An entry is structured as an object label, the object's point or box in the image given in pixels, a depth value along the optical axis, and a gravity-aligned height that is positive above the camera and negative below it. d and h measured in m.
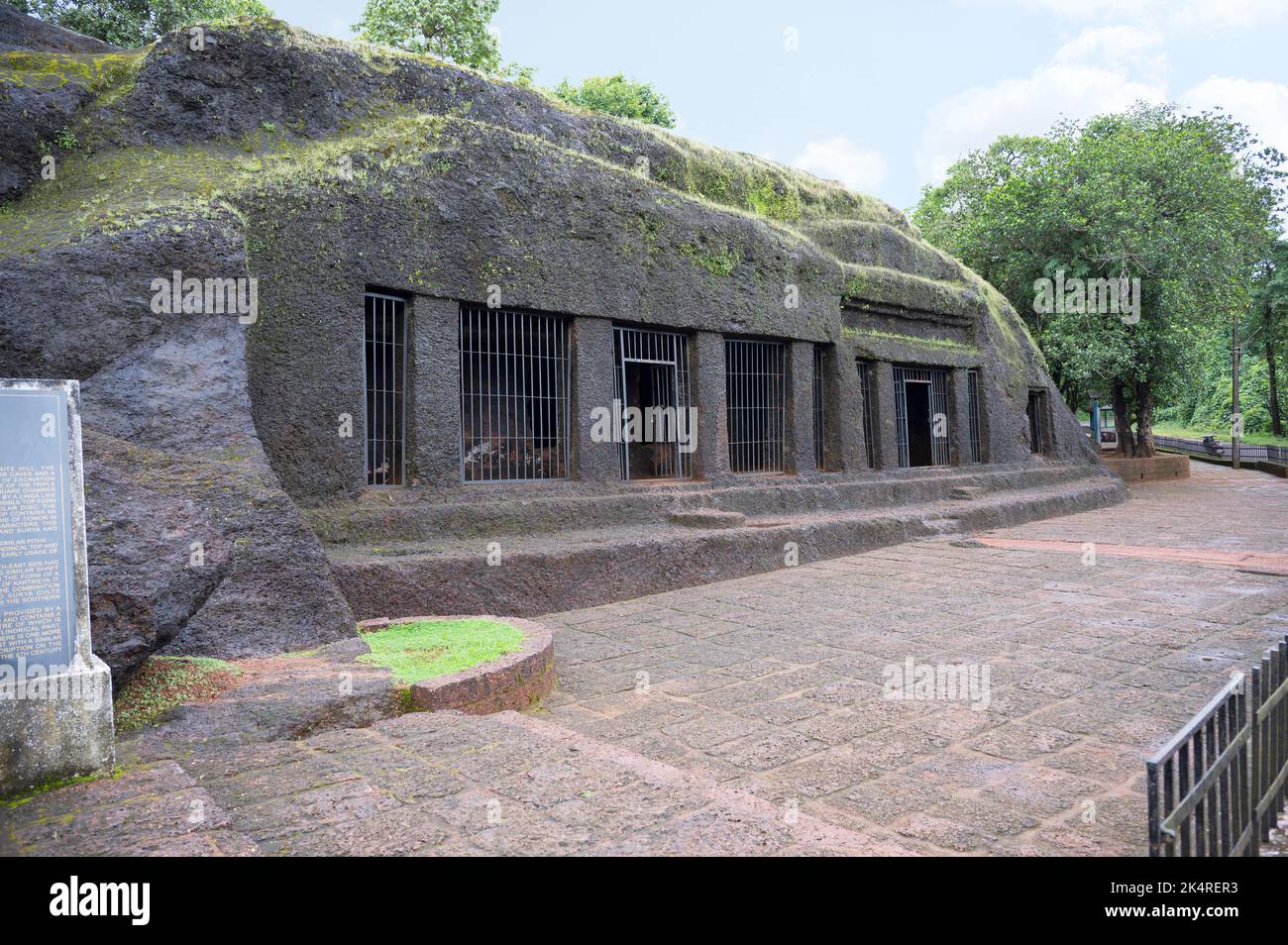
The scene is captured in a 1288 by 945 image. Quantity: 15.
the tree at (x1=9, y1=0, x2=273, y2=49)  18.78 +10.20
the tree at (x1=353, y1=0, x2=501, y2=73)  24.94 +12.79
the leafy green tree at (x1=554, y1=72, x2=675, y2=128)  32.00 +13.56
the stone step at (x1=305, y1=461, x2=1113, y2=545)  7.39 -0.51
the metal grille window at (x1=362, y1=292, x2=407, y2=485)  8.05 +0.65
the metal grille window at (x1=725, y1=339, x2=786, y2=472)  11.44 +0.66
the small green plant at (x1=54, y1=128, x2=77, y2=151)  7.14 +2.77
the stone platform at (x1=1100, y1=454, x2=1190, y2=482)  21.47 -0.67
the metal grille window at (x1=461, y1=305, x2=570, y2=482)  8.86 +0.98
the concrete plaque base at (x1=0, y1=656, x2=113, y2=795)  3.13 -0.95
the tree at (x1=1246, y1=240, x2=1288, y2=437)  33.12 +5.49
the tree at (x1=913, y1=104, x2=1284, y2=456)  19.47 +4.76
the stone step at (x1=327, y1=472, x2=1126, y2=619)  6.73 -0.97
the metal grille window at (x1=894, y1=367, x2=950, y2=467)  14.15 +0.58
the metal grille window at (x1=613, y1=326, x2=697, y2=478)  9.98 +0.65
